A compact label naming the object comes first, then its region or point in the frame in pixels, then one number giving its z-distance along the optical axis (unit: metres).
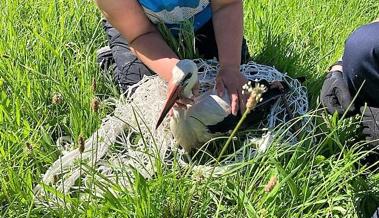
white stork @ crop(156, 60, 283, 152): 1.64
